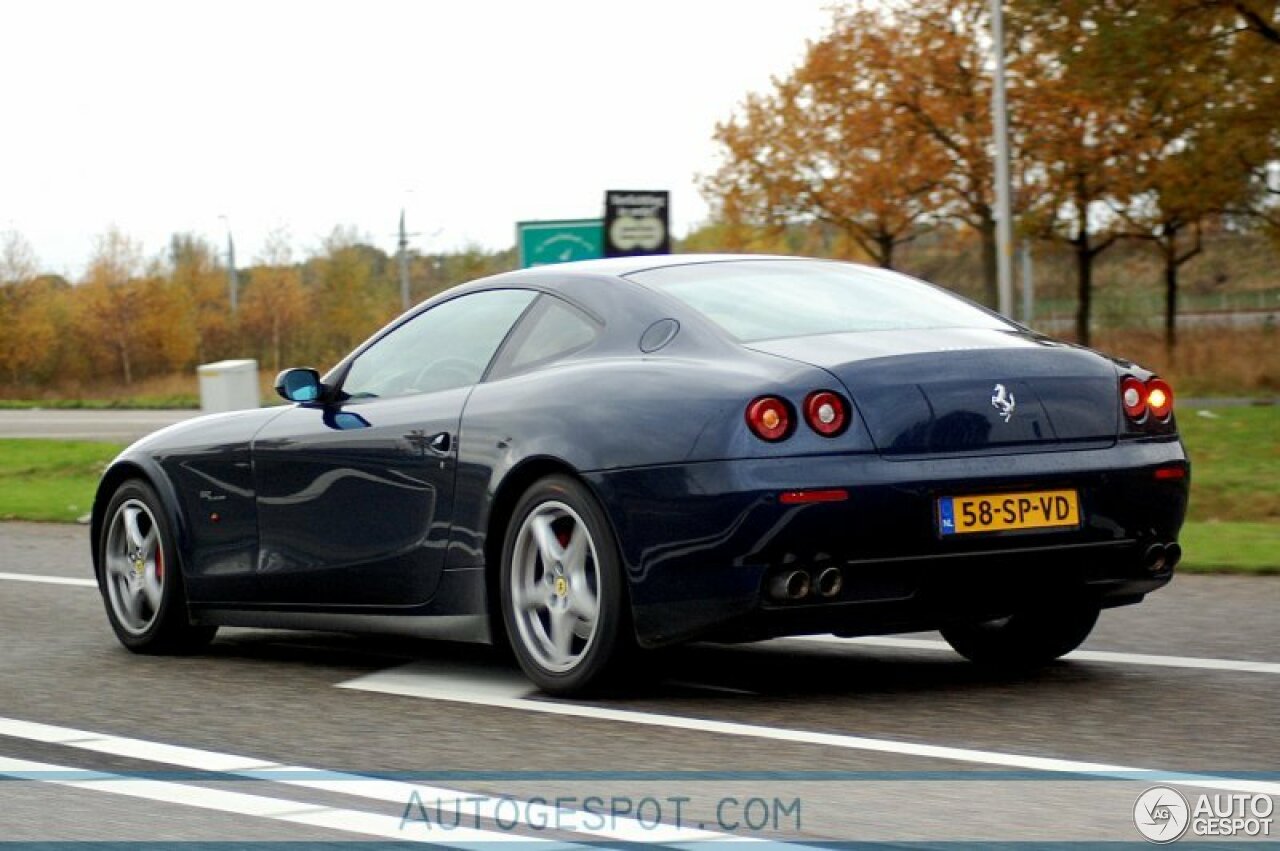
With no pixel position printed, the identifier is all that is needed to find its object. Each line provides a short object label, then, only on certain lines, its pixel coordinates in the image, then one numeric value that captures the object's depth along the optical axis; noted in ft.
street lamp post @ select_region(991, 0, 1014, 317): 94.43
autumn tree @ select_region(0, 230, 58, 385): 255.29
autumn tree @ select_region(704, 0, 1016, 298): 132.98
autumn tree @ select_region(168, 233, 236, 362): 278.87
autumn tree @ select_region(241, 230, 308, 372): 278.97
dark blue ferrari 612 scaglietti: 19.31
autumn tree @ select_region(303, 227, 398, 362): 279.49
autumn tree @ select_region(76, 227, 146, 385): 267.80
